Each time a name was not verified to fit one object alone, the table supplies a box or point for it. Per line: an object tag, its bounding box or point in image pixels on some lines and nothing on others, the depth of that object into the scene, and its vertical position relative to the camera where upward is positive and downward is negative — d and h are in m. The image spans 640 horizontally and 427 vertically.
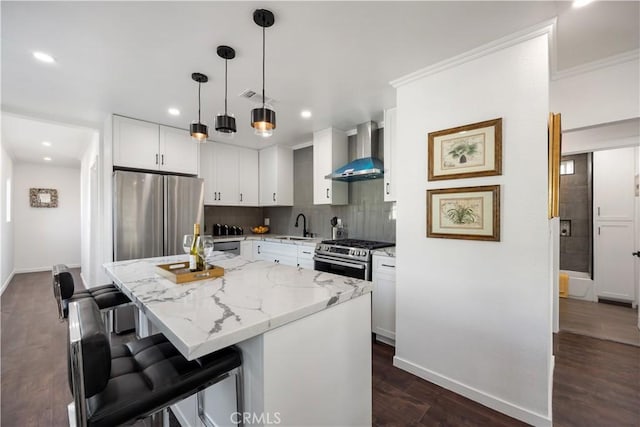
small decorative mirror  6.15 +0.38
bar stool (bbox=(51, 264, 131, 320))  1.64 -0.53
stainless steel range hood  3.17 +0.62
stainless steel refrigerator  3.04 +0.00
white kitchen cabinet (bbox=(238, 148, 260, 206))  4.57 +0.63
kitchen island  1.02 -0.49
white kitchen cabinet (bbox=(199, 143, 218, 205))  4.13 +0.64
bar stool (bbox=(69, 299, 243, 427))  0.84 -0.61
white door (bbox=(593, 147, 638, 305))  3.77 -0.14
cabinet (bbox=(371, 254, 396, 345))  2.63 -0.83
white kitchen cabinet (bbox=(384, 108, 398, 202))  2.92 +0.66
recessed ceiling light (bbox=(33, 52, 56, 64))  1.96 +1.14
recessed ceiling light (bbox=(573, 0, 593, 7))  1.52 +1.18
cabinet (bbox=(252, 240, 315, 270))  3.50 -0.55
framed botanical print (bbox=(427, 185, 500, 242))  1.84 +0.01
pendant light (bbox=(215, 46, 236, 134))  1.91 +0.67
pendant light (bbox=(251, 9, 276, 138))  1.59 +0.62
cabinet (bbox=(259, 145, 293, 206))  4.50 +0.63
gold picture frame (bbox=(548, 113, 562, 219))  1.80 +0.38
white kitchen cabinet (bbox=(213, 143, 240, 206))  4.29 +0.63
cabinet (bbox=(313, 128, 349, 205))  3.69 +0.70
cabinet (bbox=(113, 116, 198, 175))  3.19 +0.84
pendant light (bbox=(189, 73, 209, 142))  2.18 +0.68
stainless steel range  2.79 -0.46
